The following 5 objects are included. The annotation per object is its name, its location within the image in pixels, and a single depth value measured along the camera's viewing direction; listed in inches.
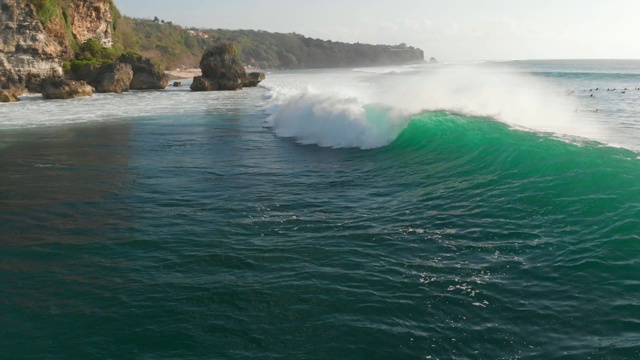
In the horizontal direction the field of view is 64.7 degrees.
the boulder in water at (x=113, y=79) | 1908.2
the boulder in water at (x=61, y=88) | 1550.2
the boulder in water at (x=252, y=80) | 2352.9
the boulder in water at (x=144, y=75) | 2137.1
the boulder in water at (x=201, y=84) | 2080.5
